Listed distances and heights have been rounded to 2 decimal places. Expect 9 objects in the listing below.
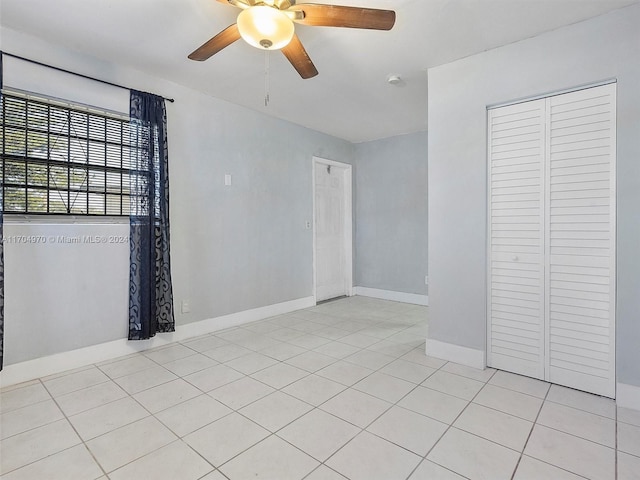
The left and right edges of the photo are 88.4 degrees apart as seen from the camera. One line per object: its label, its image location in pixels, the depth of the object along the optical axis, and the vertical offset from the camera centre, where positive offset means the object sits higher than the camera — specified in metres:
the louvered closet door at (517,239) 2.45 +0.00
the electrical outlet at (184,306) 3.32 -0.70
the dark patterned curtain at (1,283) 2.21 -0.31
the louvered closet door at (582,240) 2.18 -0.01
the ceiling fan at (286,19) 1.69 +1.16
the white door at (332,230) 5.04 +0.14
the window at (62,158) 2.35 +0.63
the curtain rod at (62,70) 2.32 +1.29
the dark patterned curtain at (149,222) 2.90 +0.14
